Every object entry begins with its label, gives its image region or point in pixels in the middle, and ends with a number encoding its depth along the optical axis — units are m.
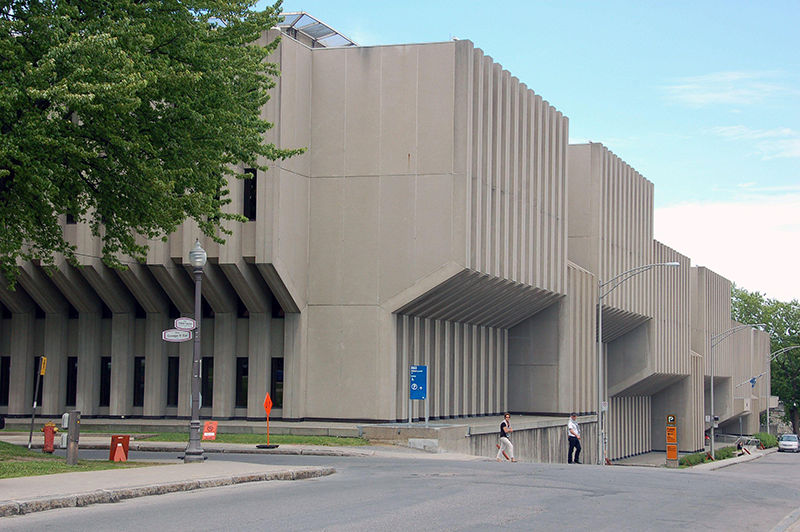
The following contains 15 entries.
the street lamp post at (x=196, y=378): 21.45
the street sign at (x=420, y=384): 30.42
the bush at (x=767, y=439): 92.88
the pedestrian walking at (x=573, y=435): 31.31
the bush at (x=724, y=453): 67.06
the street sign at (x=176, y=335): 21.95
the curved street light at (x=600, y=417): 40.25
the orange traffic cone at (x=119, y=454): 20.61
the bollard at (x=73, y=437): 18.59
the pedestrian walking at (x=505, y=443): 29.69
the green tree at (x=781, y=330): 124.81
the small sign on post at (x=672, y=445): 52.16
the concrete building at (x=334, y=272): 33.69
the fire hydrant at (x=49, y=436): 24.12
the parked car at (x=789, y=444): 87.50
